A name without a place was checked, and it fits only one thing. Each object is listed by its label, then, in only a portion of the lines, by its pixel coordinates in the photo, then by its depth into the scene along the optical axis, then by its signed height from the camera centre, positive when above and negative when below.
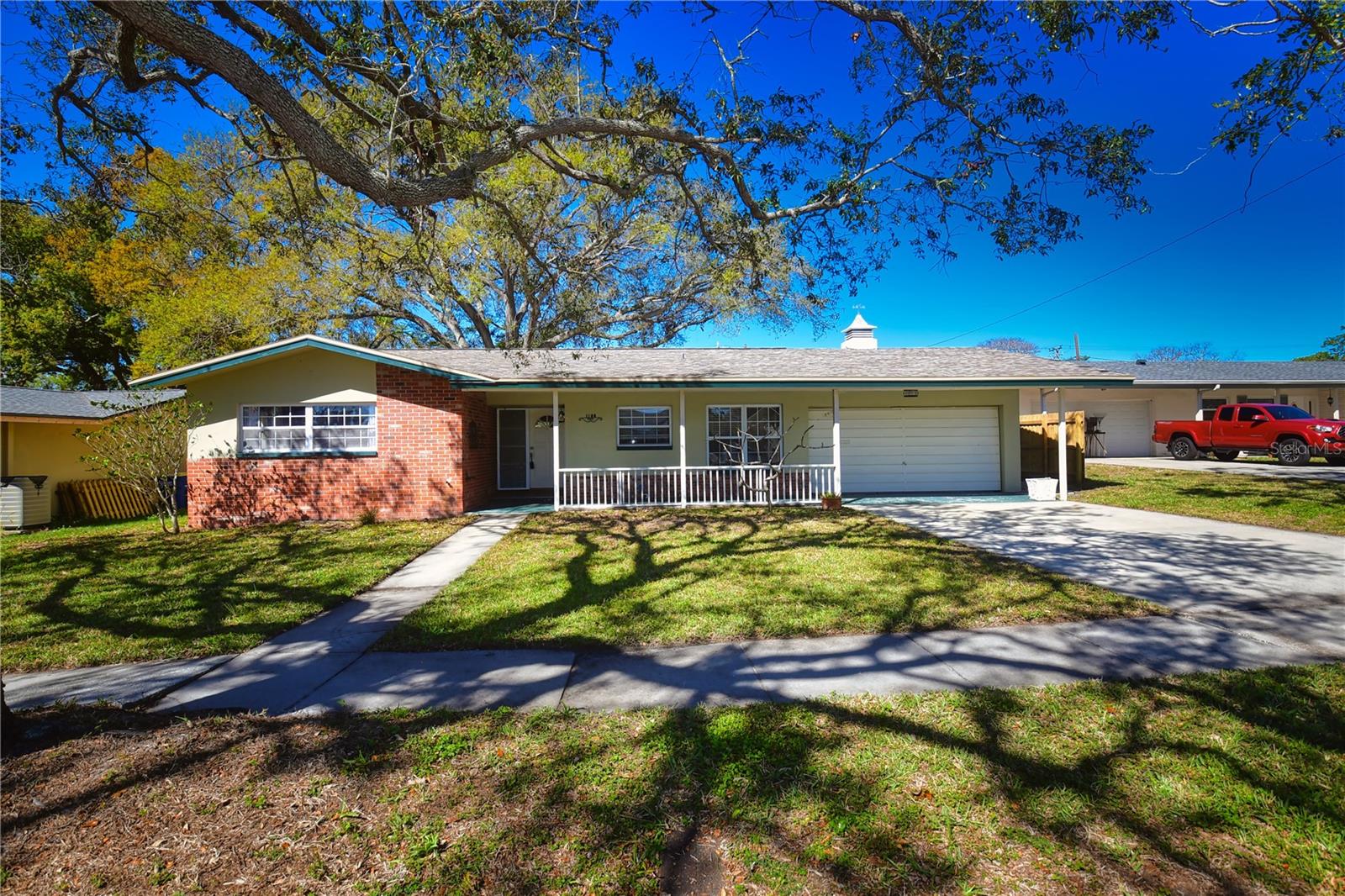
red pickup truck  16.75 +0.44
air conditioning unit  11.37 -0.79
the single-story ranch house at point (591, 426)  11.42 +0.69
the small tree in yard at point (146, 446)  10.27 +0.28
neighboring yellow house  12.05 +0.67
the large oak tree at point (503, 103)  5.38 +4.11
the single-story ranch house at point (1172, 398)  22.34 +2.08
